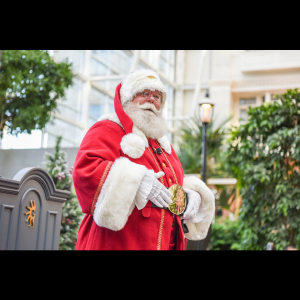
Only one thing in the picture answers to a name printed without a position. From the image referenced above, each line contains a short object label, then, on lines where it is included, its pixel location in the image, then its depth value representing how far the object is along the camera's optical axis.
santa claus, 1.91
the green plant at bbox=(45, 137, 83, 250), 3.95
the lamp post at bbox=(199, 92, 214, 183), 6.34
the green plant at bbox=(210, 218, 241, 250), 9.04
